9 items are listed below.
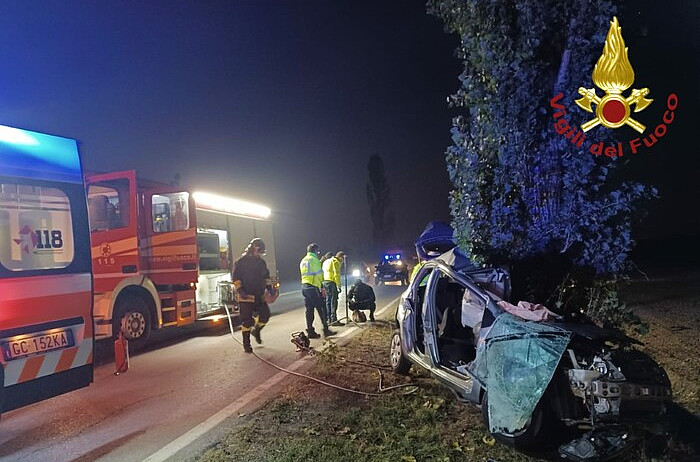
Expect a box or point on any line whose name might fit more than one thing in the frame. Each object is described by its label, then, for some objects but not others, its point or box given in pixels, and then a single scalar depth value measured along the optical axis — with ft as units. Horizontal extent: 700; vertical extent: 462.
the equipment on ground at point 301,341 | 28.02
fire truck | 30.58
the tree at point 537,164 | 18.60
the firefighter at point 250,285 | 28.04
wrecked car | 12.17
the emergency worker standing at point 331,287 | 37.96
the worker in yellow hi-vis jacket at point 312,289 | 32.22
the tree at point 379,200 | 183.73
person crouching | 38.24
